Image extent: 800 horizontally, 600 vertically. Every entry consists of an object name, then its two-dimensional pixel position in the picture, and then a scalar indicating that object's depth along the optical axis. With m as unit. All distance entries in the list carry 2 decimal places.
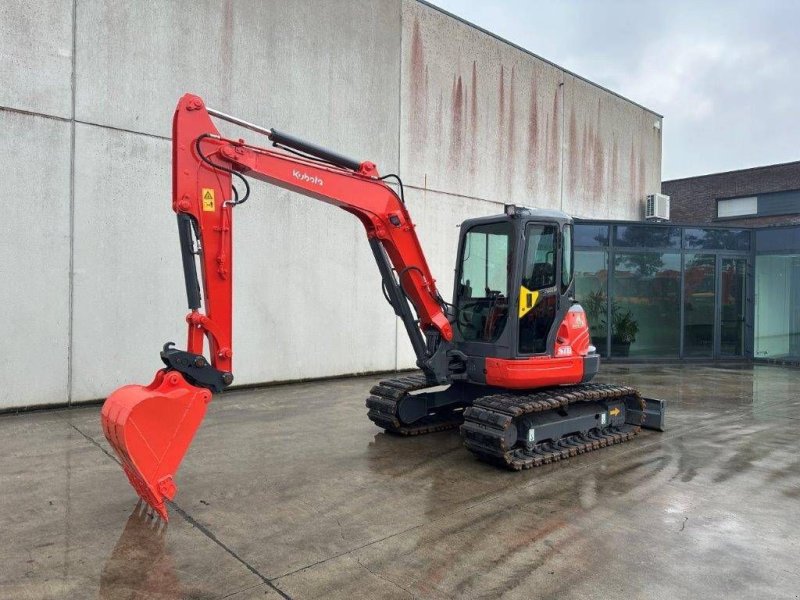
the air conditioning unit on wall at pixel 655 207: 17.34
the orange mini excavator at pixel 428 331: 4.01
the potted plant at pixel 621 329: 13.58
